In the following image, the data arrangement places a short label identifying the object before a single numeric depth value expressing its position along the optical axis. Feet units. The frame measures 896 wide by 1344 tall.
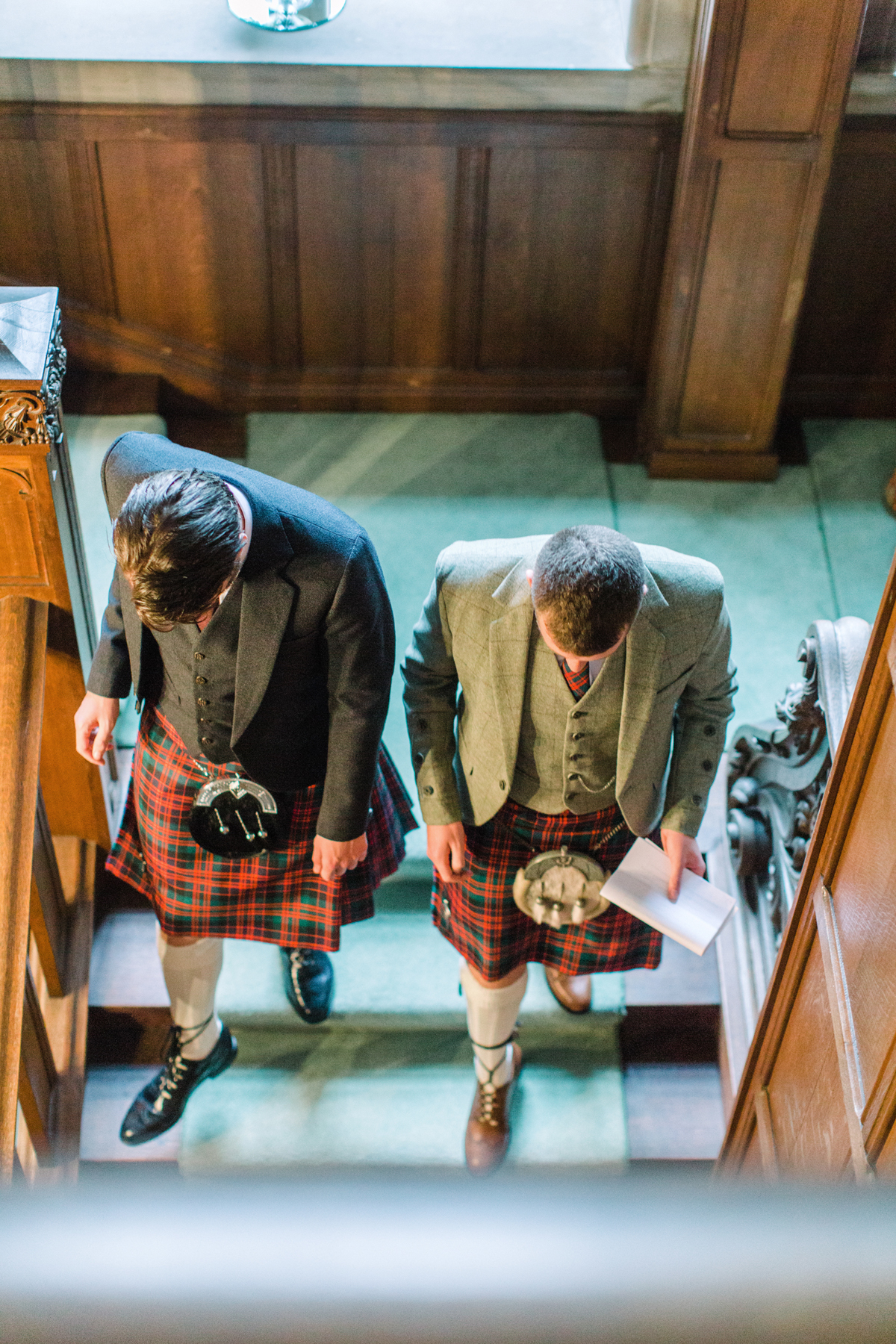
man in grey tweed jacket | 6.07
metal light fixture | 12.37
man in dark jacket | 5.74
